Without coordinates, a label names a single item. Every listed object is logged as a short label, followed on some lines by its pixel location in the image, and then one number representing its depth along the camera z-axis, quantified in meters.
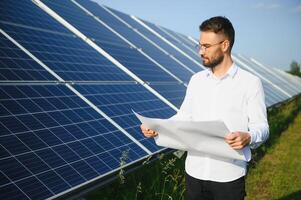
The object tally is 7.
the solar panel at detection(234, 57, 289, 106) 15.38
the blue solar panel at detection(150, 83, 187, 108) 8.61
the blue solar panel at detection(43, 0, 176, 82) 8.88
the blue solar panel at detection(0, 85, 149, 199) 3.98
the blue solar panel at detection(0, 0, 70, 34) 6.87
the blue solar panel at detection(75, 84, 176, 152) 6.24
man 3.72
